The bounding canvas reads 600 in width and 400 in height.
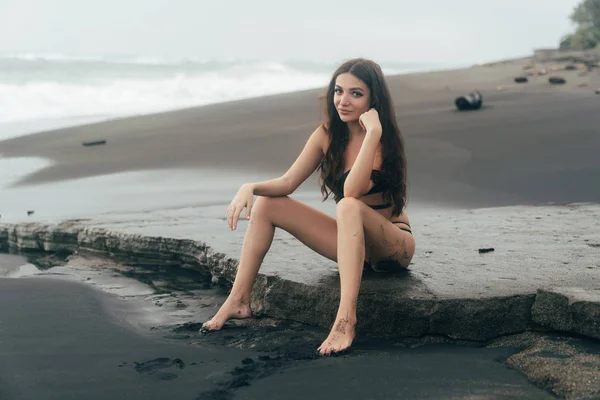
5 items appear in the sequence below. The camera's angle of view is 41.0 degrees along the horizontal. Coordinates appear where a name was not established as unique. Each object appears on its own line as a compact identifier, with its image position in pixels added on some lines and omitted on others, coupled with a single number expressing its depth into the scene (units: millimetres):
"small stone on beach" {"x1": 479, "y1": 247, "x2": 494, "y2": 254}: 4660
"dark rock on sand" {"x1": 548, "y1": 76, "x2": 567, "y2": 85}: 14500
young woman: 3936
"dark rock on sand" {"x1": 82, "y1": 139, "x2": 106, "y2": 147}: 12000
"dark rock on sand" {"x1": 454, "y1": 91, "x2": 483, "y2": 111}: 11766
